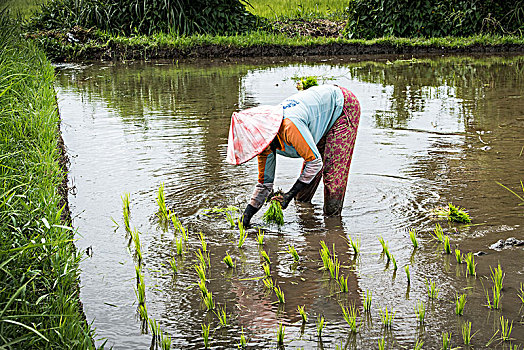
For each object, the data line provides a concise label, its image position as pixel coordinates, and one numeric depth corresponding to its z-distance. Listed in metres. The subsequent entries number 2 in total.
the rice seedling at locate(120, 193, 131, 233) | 4.72
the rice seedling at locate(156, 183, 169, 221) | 5.00
